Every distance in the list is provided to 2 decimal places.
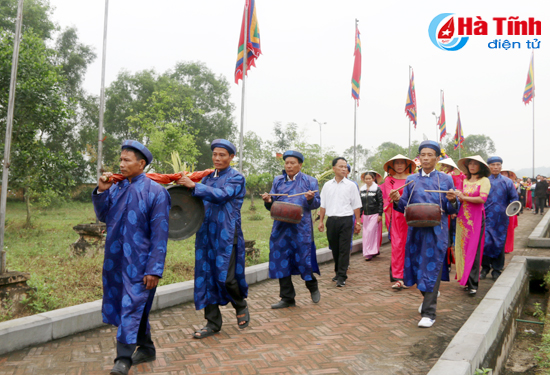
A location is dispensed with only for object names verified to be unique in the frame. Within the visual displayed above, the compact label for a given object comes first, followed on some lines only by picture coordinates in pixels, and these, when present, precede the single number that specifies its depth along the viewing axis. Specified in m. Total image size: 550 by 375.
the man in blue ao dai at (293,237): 5.41
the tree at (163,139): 22.36
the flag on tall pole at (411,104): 21.62
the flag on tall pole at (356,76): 15.79
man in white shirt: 6.61
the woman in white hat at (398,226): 6.45
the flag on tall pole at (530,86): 28.19
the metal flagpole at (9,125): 5.09
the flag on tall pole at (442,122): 27.94
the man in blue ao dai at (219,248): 4.27
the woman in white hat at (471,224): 5.99
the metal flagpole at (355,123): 15.79
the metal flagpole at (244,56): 7.99
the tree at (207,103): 41.38
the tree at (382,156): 52.38
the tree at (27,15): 22.62
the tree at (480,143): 103.83
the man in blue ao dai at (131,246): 3.28
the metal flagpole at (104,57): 10.51
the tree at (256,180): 26.85
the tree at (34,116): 10.63
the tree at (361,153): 89.06
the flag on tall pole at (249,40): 9.10
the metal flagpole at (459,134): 31.76
